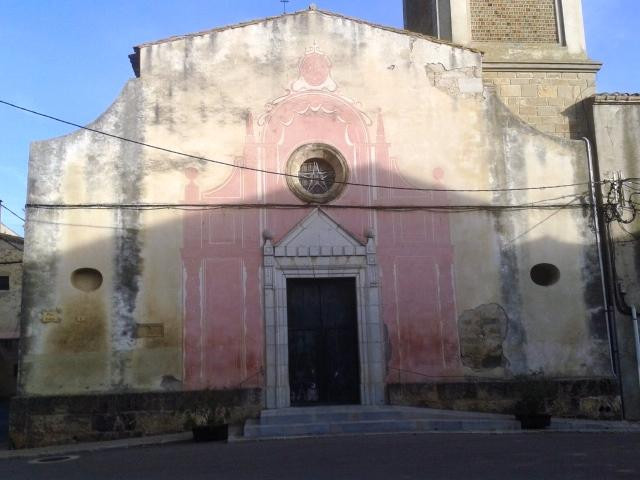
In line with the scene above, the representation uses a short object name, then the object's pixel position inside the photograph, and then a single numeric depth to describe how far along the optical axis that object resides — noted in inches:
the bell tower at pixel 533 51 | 615.5
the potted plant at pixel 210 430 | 460.4
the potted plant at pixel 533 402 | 479.5
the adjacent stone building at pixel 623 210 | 545.0
